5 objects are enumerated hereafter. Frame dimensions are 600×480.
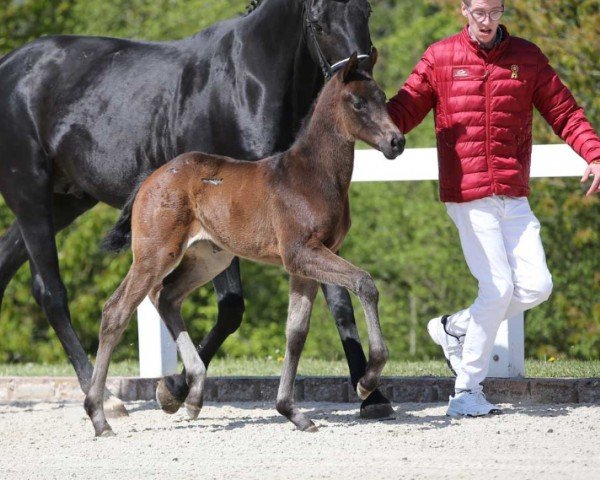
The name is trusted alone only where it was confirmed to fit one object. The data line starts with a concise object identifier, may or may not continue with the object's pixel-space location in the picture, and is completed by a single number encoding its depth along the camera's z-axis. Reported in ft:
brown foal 39.99
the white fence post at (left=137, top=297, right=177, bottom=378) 55.67
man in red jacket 42.55
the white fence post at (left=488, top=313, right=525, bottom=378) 50.72
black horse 45.47
